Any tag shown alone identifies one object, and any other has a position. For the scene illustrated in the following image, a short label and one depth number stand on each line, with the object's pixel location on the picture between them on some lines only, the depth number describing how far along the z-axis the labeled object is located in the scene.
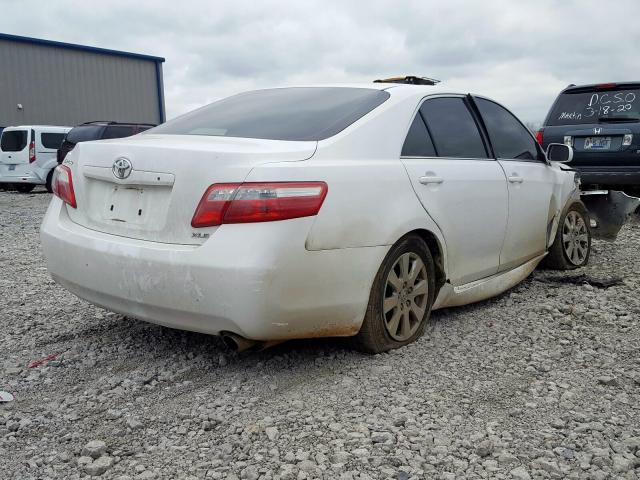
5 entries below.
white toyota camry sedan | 2.82
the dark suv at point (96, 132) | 14.98
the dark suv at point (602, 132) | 8.10
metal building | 24.78
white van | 15.73
